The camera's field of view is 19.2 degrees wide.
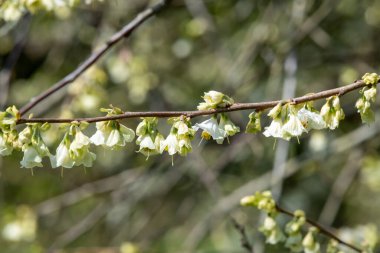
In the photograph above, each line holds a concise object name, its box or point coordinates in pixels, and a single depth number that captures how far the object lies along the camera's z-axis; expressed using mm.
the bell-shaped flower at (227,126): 3462
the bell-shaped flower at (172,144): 3404
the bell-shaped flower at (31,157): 3481
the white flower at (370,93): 3304
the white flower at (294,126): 3342
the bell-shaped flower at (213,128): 3439
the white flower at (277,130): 3407
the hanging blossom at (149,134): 3484
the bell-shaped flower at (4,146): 3433
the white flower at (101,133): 3458
